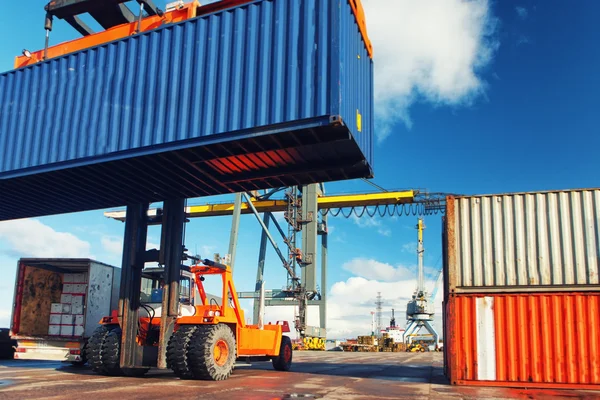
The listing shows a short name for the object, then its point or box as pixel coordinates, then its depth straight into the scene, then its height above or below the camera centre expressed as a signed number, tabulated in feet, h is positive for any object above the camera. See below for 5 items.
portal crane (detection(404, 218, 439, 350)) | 188.55 -1.68
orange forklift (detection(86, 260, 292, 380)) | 38.06 -2.79
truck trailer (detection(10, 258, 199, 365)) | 48.65 -0.26
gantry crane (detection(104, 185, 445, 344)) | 146.41 +23.58
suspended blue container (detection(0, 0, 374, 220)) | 35.96 +13.66
